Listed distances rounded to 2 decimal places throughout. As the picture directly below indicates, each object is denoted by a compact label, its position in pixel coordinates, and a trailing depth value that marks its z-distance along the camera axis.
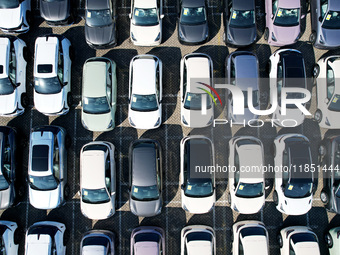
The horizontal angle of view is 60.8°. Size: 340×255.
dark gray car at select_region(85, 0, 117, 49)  11.20
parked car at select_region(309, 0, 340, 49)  11.09
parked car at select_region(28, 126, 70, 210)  10.68
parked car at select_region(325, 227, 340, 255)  10.85
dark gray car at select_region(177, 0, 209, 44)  11.17
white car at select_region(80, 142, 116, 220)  10.68
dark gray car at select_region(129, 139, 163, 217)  10.68
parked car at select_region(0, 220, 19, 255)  10.91
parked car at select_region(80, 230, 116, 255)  10.64
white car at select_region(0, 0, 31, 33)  11.41
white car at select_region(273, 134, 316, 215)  10.51
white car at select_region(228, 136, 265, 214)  10.62
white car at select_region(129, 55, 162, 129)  10.95
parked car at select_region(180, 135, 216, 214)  10.74
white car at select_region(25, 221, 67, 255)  10.62
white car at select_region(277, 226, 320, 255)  10.55
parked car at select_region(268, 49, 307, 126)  10.91
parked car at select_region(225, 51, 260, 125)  10.99
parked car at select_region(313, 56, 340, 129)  10.92
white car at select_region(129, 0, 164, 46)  11.21
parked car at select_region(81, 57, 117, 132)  10.91
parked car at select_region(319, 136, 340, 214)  10.85
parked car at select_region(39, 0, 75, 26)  11.35
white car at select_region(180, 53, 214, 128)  10.99
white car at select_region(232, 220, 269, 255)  10.60
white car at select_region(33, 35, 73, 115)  10.97
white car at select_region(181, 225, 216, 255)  10.63
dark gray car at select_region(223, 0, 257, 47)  11.14
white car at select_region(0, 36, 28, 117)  11.10
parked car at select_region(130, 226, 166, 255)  10.59
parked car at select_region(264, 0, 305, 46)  11.15
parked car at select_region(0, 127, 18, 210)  10.90
